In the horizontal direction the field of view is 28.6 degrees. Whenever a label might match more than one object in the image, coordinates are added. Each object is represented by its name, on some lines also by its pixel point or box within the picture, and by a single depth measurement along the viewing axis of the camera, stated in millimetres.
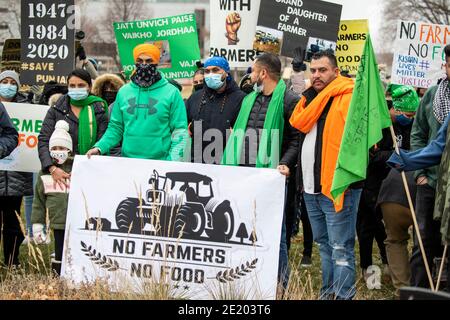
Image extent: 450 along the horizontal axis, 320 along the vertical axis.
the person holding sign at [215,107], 8383
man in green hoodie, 8070
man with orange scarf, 7207
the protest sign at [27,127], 9484
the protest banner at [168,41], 12180
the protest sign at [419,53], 11164
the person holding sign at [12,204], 9188
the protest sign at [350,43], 12211
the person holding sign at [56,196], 8180
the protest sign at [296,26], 11227
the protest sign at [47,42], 10430
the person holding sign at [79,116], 8570
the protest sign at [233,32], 11234
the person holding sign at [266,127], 7898
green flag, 6984
